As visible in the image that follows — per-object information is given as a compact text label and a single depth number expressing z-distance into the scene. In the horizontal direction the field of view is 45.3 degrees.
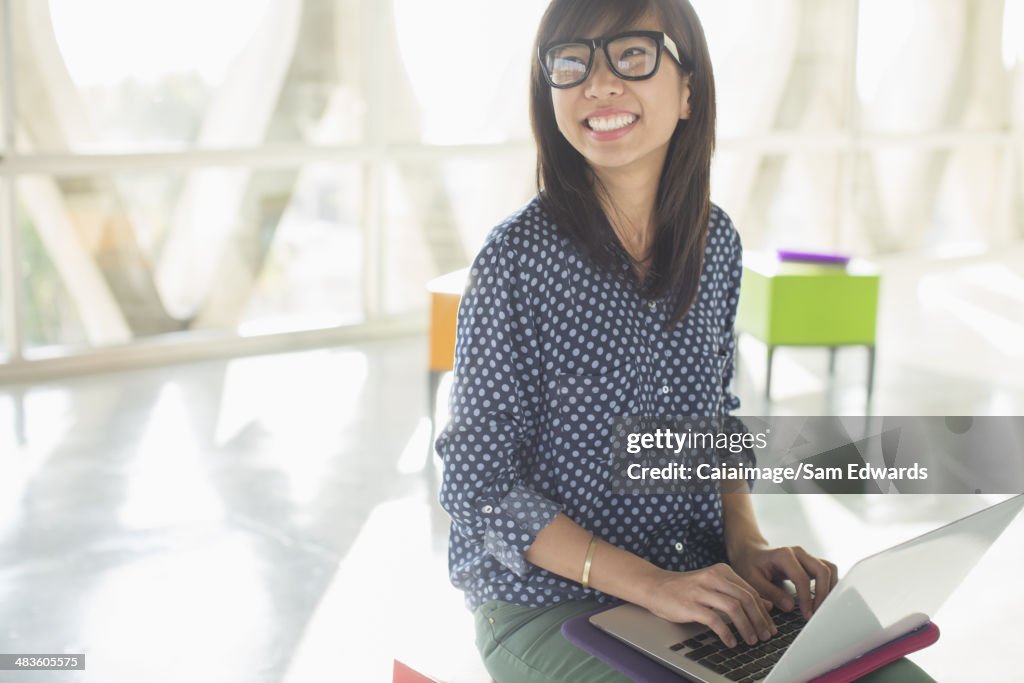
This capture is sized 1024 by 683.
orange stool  4.59
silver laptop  1.35
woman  1.70
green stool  5.23
